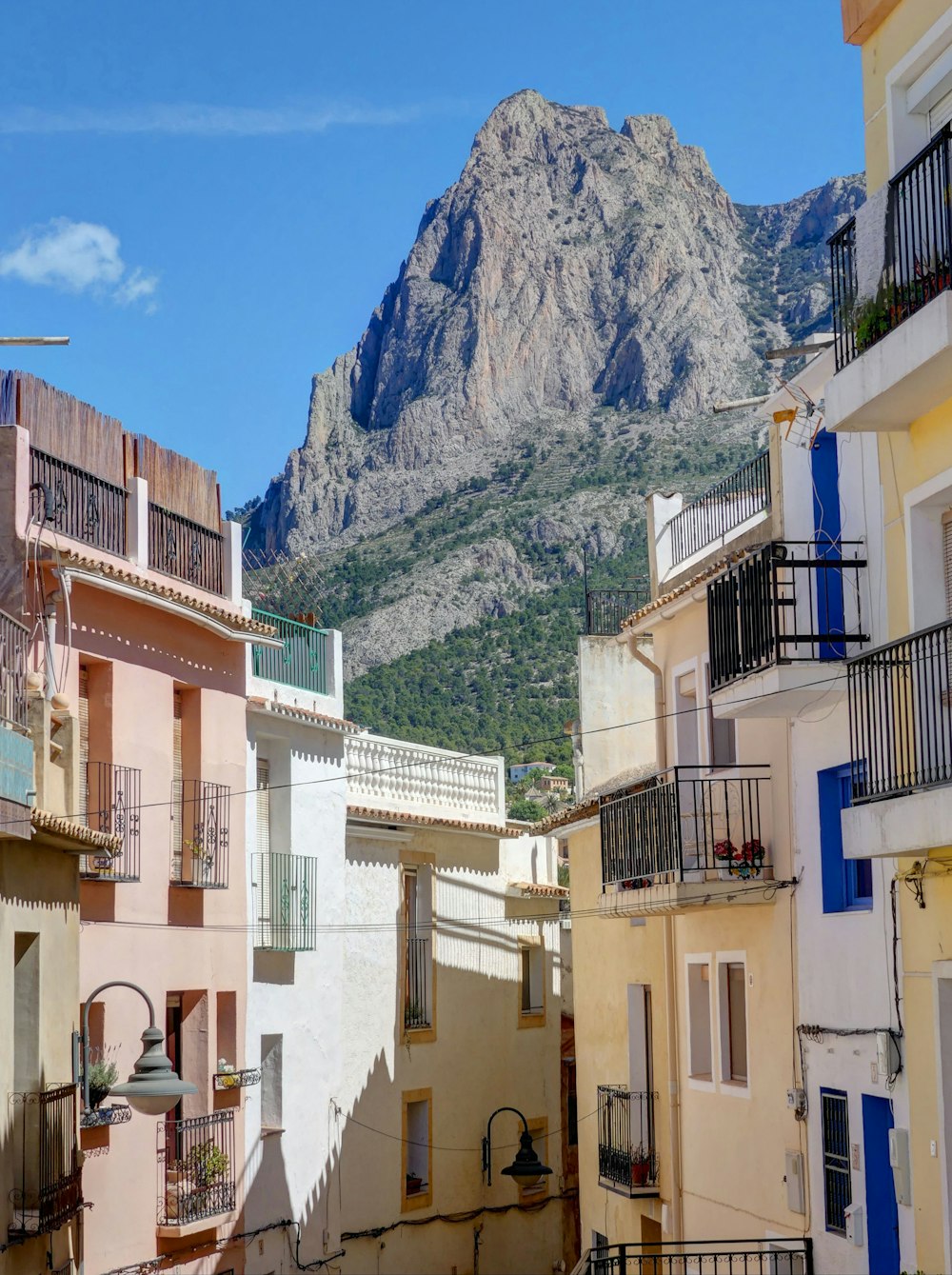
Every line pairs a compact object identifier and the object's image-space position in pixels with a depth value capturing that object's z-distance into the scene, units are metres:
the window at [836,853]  17.19
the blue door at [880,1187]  15.84
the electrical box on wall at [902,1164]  13.20
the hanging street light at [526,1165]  25.12
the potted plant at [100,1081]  18.45
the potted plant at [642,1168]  22.17
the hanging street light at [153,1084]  15.43
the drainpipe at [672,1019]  21.48
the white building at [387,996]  24.02
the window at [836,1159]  16.80
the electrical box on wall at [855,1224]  16.20
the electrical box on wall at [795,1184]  17.62
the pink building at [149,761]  18.83
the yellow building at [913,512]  11.76
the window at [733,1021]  20.16
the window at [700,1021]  21.23
